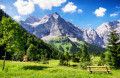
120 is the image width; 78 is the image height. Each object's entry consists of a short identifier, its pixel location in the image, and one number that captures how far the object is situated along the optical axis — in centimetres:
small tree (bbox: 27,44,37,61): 7262
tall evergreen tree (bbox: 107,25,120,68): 2755
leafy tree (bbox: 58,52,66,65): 8081
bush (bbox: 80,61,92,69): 4109
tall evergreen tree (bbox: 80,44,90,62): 6949
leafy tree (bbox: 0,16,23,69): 1962
